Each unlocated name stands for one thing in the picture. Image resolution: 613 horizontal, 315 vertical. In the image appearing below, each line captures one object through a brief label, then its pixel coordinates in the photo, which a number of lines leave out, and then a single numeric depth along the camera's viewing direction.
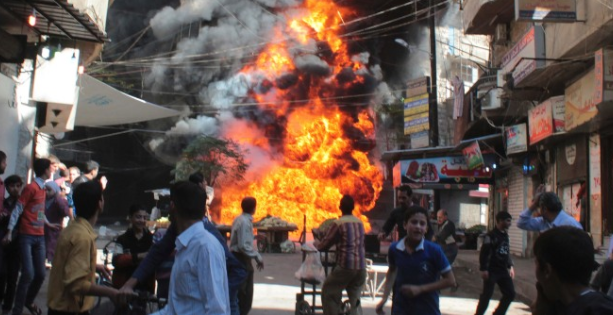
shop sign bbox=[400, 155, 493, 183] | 21.58
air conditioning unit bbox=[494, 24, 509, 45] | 17.88
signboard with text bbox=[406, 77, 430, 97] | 23.73
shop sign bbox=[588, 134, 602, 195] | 12.82
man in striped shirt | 6.80
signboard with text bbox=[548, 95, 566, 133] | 13.23
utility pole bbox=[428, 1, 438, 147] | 22.25
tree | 26.03
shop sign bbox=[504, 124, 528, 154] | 16.36
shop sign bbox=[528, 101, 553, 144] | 13.55
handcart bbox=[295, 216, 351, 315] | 7.41
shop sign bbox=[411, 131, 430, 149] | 23.92
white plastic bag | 7.43
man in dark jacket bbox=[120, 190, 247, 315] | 3.46
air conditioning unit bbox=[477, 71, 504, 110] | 17.25
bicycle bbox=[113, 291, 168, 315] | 3.32
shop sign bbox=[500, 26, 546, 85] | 12.44
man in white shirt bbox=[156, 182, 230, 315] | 2.77
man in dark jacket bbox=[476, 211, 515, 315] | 7.19
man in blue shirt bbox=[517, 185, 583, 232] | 5.64
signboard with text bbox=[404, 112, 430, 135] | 23.49
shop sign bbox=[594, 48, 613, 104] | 9.96
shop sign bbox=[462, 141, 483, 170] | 18.83
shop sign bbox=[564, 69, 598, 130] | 11.14
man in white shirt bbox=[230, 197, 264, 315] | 6.70
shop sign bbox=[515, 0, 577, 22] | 10.77
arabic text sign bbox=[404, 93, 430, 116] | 23.49
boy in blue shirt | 4.22
